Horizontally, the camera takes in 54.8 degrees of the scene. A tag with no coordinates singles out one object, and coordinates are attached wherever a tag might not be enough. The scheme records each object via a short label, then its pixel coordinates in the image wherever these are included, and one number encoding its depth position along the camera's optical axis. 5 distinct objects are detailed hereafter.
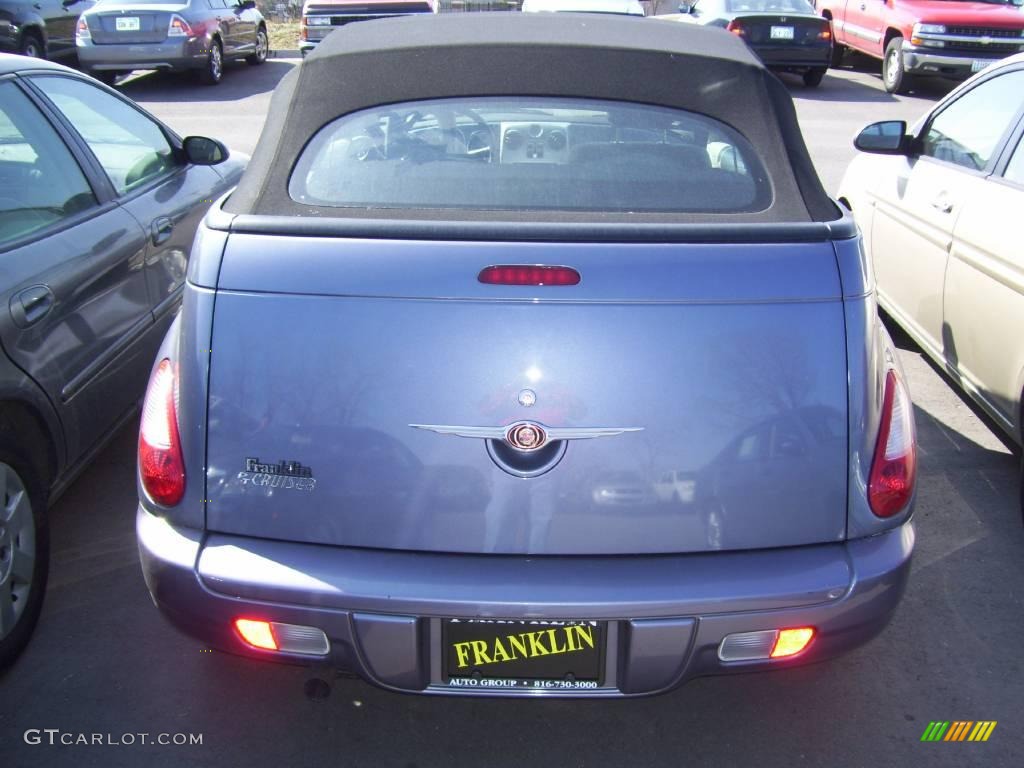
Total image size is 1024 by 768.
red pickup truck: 13.16
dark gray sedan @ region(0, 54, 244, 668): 2.98
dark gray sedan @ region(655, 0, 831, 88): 14.00
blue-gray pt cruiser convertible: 2.12
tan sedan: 3.72
